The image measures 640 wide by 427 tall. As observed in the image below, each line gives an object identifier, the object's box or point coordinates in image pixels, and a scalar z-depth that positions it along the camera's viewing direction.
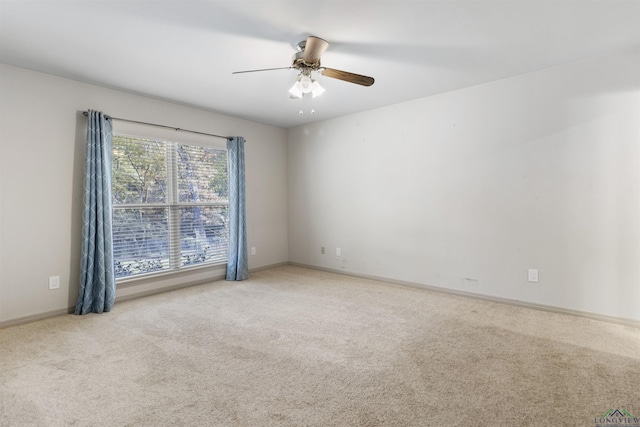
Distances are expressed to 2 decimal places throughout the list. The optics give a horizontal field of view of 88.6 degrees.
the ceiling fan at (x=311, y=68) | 2.58
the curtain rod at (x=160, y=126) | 3.46
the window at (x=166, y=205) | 3.80
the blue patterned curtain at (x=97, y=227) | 3.34
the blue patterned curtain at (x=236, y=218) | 4.71
